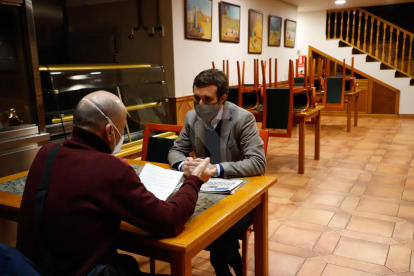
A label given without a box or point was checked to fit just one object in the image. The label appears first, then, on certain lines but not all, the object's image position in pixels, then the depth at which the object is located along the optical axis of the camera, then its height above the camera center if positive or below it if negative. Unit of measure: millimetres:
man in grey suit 1865 -317
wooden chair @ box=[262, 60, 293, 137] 3859 -387
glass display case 2855 -122
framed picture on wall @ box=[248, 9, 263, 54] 6148 +765
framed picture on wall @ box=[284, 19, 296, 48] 7773 +907
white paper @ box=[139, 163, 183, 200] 1416 -441
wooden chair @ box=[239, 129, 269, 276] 1796 -887
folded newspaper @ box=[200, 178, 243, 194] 1479 -489
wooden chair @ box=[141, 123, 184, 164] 2229 -438
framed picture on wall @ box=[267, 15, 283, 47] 6934 +869
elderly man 990 -350
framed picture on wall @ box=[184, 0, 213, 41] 4434 +743
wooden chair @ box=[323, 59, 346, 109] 5672 -321
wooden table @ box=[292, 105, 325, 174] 3910 -547
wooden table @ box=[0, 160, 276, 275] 1104 -519
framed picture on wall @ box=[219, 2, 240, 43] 5238 +808
